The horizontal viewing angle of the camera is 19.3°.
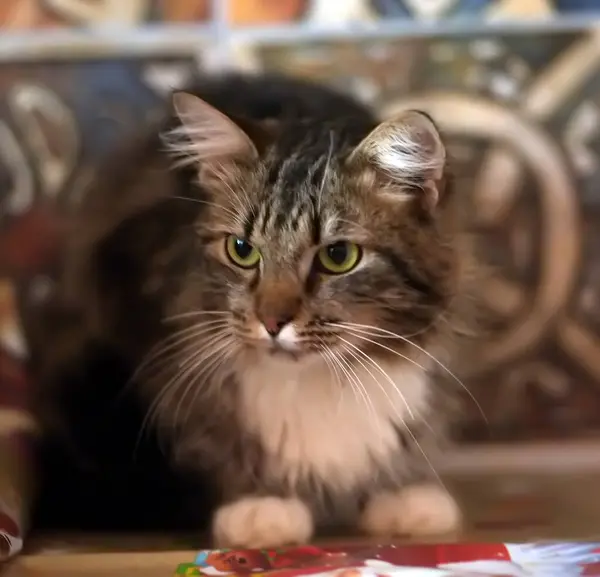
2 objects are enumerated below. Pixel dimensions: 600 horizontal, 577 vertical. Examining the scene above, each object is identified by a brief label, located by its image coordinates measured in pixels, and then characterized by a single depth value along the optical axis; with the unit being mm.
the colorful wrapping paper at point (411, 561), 660
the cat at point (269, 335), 690
